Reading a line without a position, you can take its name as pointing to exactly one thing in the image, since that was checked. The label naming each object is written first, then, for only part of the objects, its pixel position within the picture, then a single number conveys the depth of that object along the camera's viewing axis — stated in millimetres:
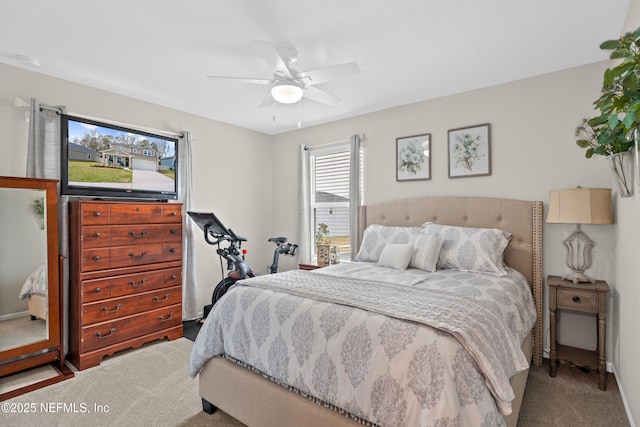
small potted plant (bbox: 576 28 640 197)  1199
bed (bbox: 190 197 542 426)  1339
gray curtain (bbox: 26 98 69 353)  2834
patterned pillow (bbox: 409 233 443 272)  2893
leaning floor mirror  2629
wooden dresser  2898
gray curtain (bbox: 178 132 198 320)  3943
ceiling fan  2346
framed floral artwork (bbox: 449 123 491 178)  3344
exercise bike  3684
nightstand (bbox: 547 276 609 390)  2451
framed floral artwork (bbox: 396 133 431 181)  3748
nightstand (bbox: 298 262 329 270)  4141
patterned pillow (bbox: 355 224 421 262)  3330
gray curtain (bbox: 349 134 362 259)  4219
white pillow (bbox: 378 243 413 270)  2963
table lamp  2480
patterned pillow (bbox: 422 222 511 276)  2799
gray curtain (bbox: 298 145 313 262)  4809
